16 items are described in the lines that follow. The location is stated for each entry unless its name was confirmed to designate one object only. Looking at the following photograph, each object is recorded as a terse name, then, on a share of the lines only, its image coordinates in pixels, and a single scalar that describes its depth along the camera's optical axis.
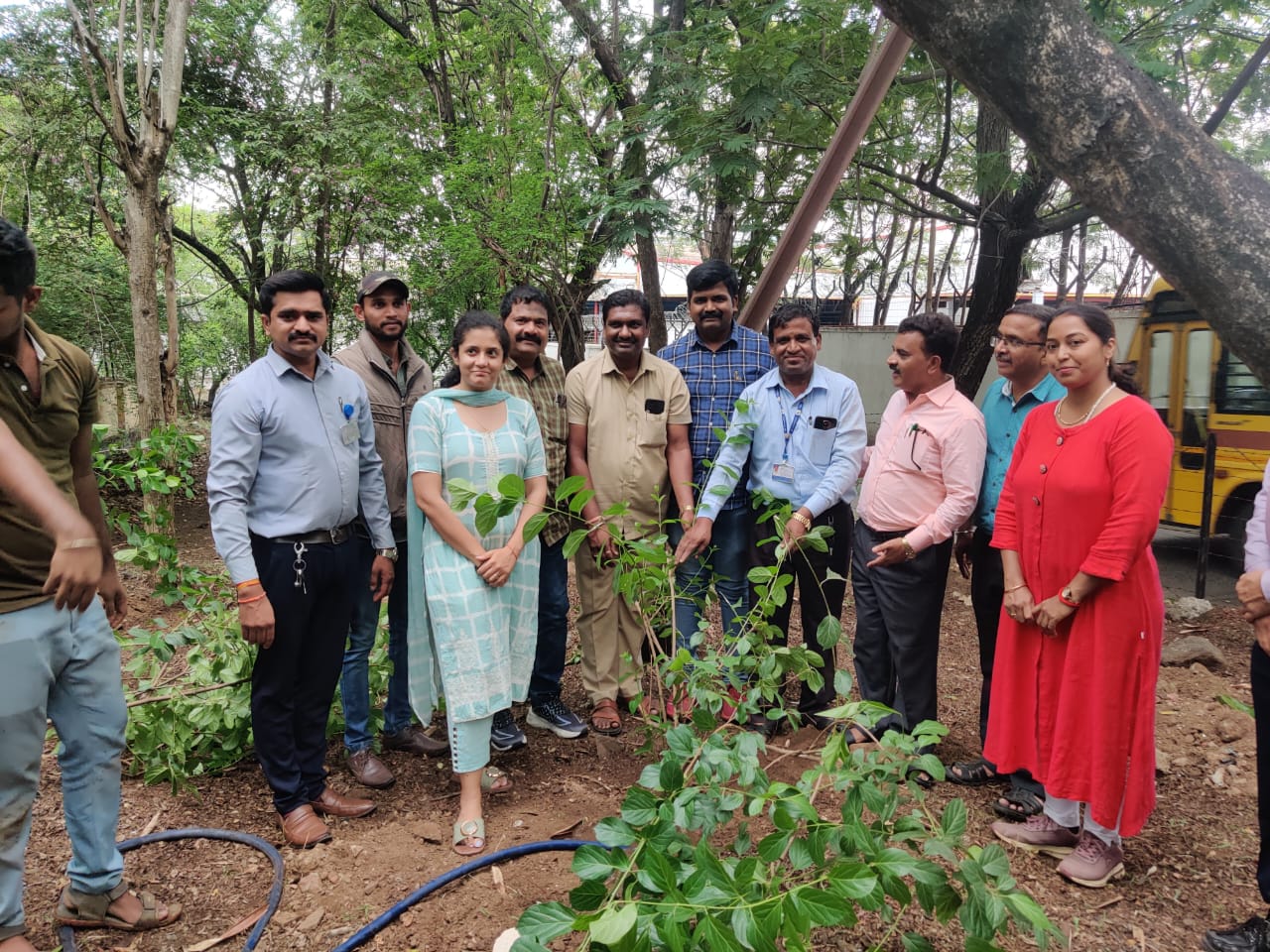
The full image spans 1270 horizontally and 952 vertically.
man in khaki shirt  3.45
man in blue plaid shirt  3.46
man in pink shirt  2.96
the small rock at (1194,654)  4.54
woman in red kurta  2.34
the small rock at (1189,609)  5.55
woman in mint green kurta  2.71
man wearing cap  3.13
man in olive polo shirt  1.93
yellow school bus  6.63
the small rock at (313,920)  2.22
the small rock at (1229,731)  3.47
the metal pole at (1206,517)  5.86
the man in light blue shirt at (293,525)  2.53
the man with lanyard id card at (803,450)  3.24
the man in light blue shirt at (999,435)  2.99
